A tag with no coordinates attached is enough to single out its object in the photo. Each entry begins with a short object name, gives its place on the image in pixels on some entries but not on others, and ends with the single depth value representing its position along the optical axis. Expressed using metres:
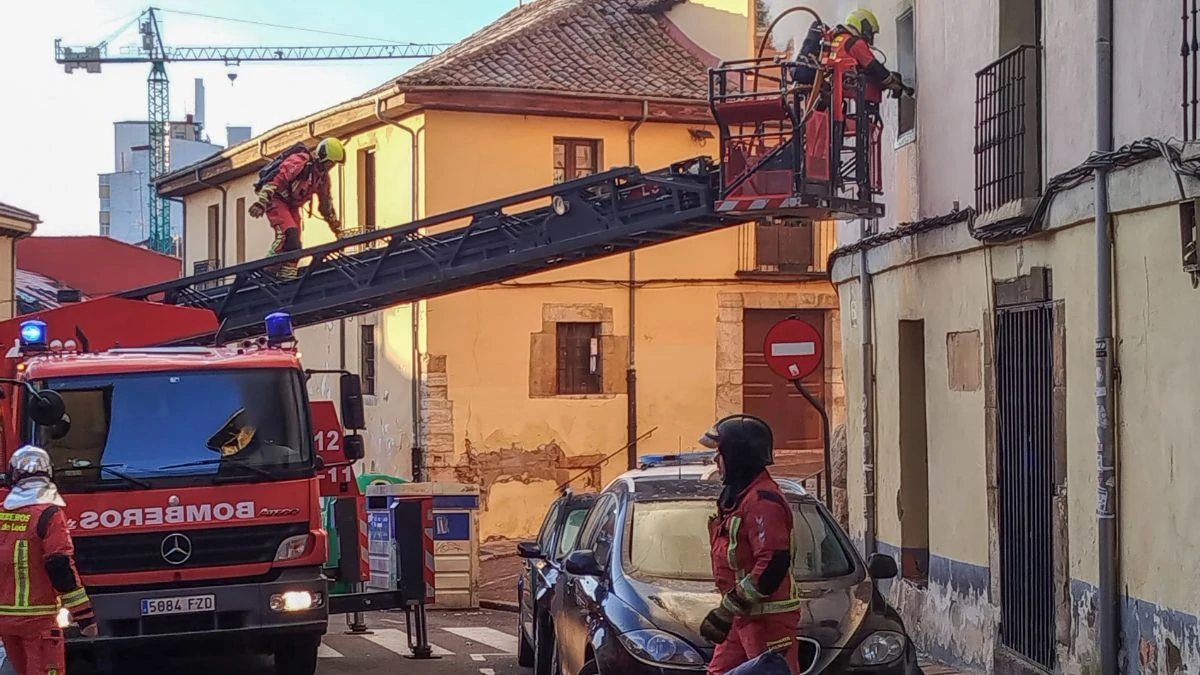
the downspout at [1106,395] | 9.02
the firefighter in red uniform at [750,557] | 6.82
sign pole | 13.13
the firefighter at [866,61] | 12.80
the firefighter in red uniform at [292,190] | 17.89
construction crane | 95.69
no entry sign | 13.55
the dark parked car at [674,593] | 7.89
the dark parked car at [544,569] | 10.26
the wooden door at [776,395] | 26.11
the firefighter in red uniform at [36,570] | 8.70
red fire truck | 10.28
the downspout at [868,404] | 14.16
